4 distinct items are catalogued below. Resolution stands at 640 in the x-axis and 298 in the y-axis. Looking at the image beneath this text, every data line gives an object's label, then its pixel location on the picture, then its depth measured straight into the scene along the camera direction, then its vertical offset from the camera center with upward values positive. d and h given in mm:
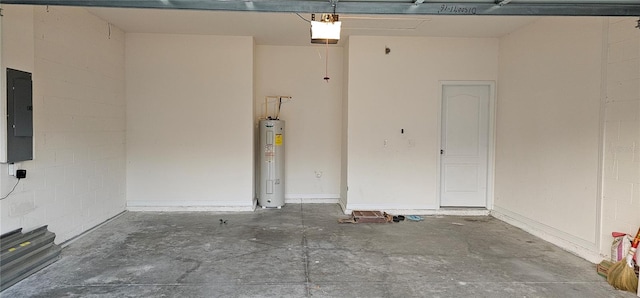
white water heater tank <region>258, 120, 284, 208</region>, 6184 -446
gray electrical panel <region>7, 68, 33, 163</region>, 3342 +168
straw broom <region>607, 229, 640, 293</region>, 3166 -1166
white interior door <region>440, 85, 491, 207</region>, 5930 -5
